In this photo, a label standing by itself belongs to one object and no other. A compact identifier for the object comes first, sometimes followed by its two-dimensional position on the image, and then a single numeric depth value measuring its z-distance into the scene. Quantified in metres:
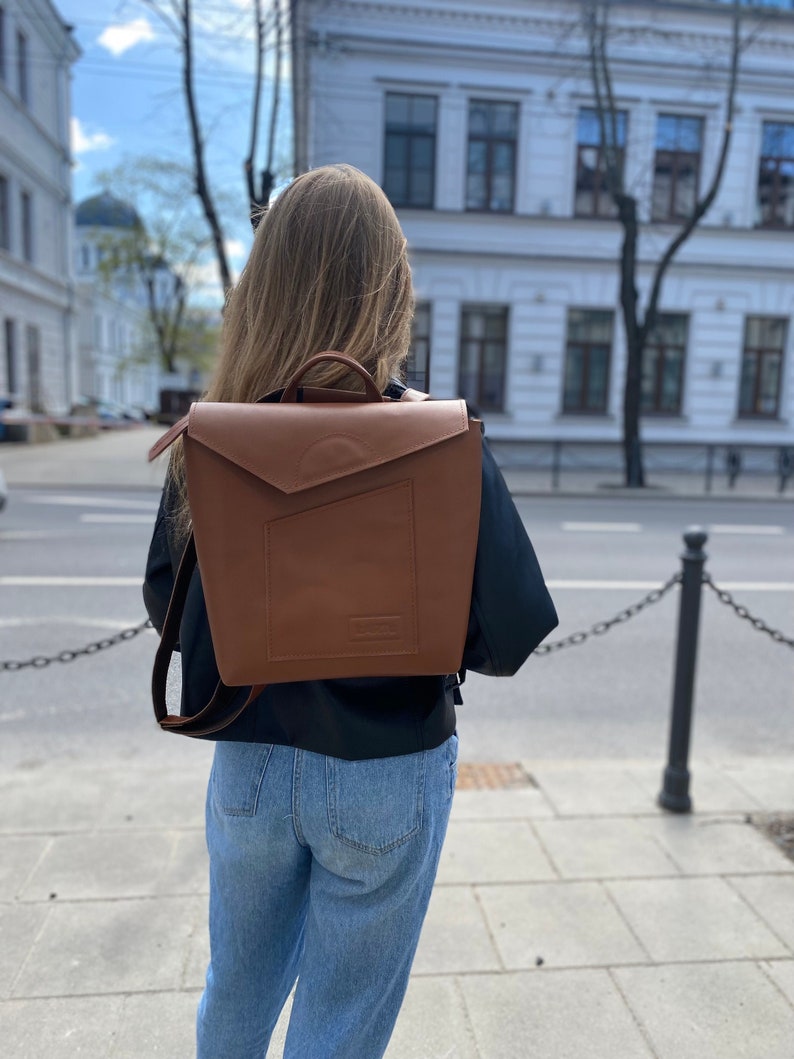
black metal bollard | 3.46
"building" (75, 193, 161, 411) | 40.41
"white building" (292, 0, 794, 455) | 19.72
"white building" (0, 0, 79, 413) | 28.30
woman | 1.30
